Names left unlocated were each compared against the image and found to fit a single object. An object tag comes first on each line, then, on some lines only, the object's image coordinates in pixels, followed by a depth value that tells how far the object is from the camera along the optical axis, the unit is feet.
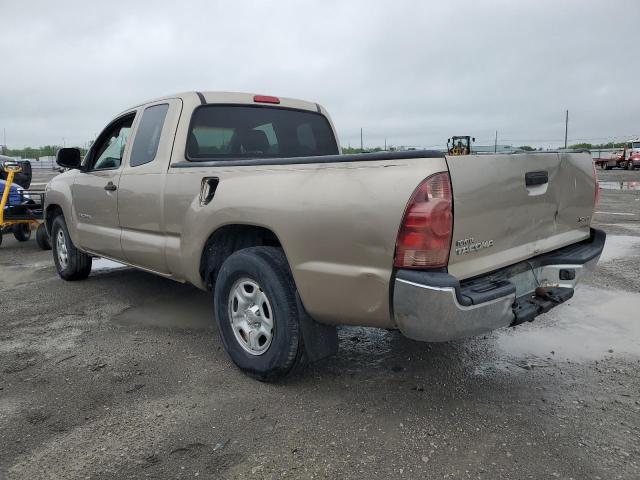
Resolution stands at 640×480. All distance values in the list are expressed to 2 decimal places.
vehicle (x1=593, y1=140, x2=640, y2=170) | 108.99
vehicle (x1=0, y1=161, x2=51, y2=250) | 26.71
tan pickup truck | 8.13
